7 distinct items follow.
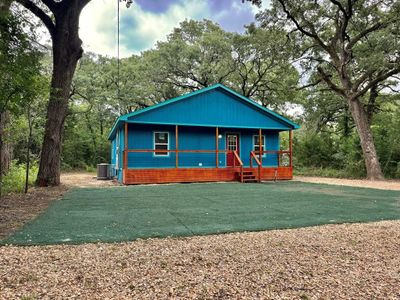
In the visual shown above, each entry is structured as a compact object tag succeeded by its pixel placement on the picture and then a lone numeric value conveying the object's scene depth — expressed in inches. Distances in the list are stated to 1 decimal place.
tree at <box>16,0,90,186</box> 426.6
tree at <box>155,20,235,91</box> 916.6
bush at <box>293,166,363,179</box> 697.0
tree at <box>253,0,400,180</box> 557.0
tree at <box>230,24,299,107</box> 745.0
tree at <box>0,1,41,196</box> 235.8
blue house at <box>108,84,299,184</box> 533.0
